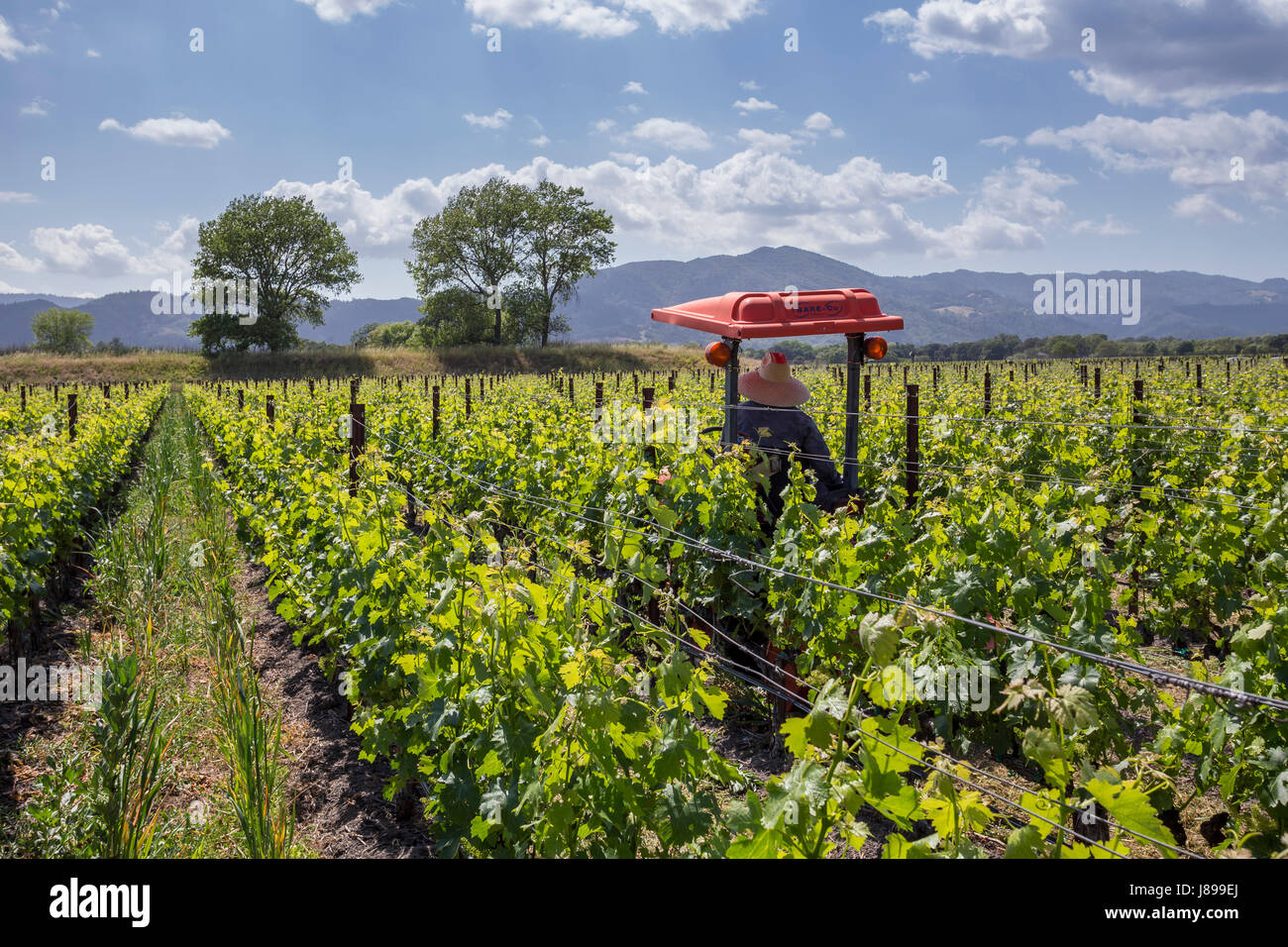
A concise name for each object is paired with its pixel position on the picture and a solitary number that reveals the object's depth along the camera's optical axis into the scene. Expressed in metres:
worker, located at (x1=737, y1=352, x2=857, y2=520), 5.45
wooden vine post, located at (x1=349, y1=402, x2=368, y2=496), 6.55
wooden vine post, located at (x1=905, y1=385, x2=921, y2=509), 6.12
